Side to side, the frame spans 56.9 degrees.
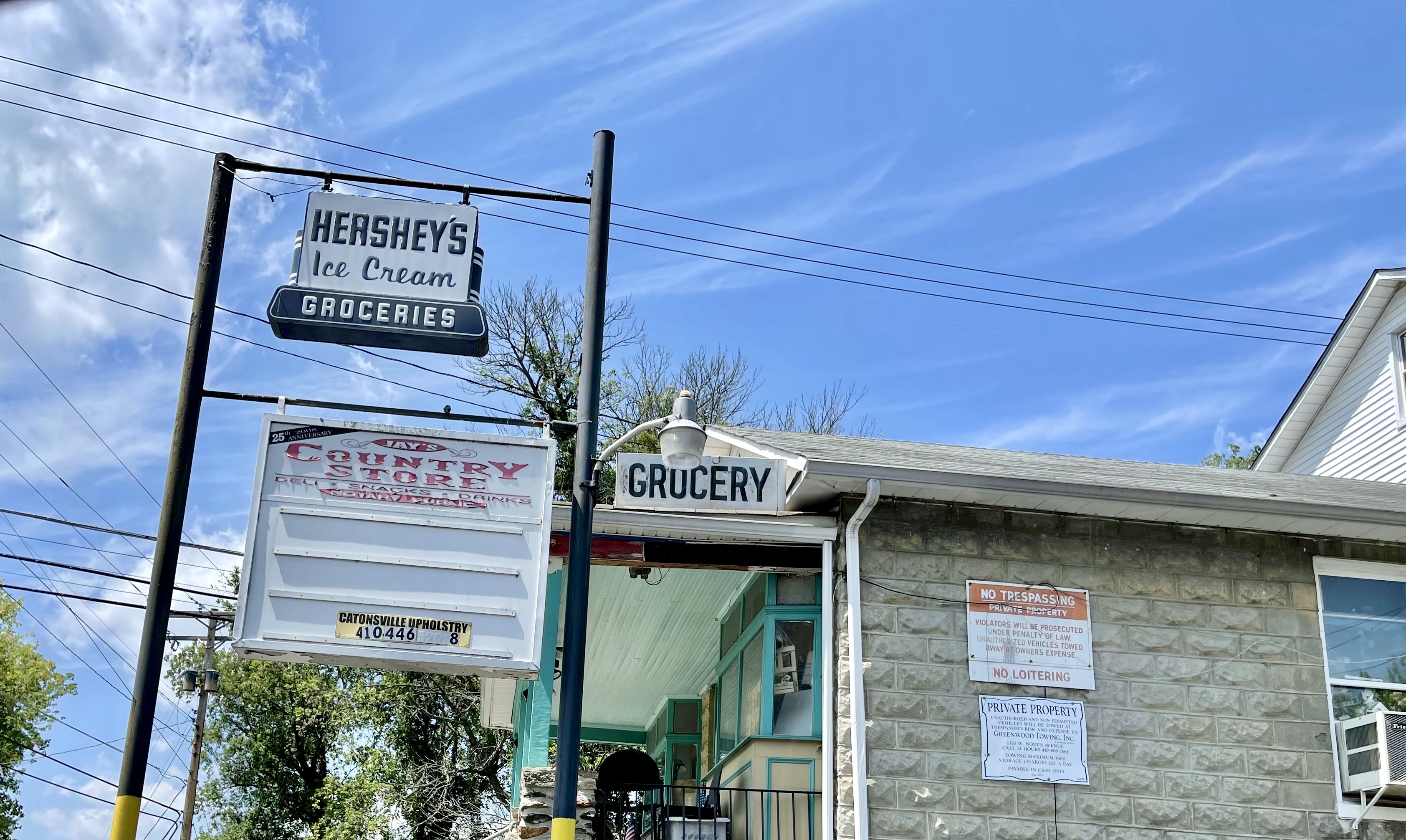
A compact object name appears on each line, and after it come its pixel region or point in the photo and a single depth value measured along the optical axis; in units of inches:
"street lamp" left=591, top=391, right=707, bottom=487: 324.8
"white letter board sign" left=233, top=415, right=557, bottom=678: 335.6
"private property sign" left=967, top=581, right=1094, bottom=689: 425.7
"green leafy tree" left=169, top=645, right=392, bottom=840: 1441.9
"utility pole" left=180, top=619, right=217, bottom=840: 1130.7
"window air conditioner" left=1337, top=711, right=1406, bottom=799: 416.8
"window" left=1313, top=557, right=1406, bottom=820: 446.6
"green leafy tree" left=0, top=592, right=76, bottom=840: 1322.6
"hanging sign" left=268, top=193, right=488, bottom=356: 356.2
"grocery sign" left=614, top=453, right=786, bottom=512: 416.2
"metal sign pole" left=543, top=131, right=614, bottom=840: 304.7
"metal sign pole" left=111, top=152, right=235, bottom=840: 301.0
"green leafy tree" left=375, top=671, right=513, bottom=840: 1106.1
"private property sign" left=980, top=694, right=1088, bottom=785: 413.1
